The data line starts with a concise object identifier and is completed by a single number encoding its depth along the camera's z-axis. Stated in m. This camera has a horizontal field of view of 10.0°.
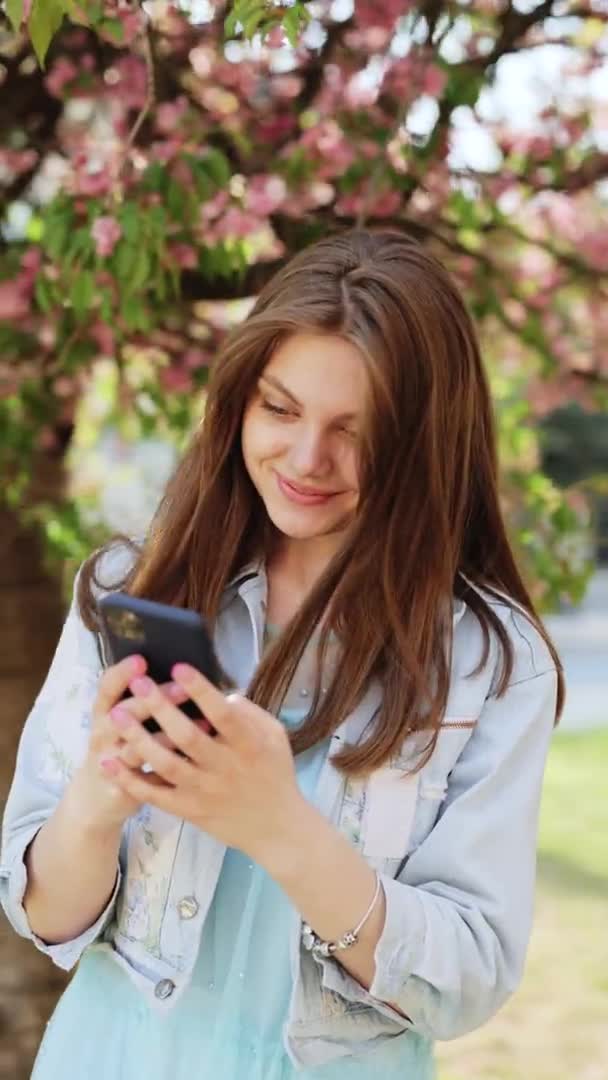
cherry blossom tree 3.88
